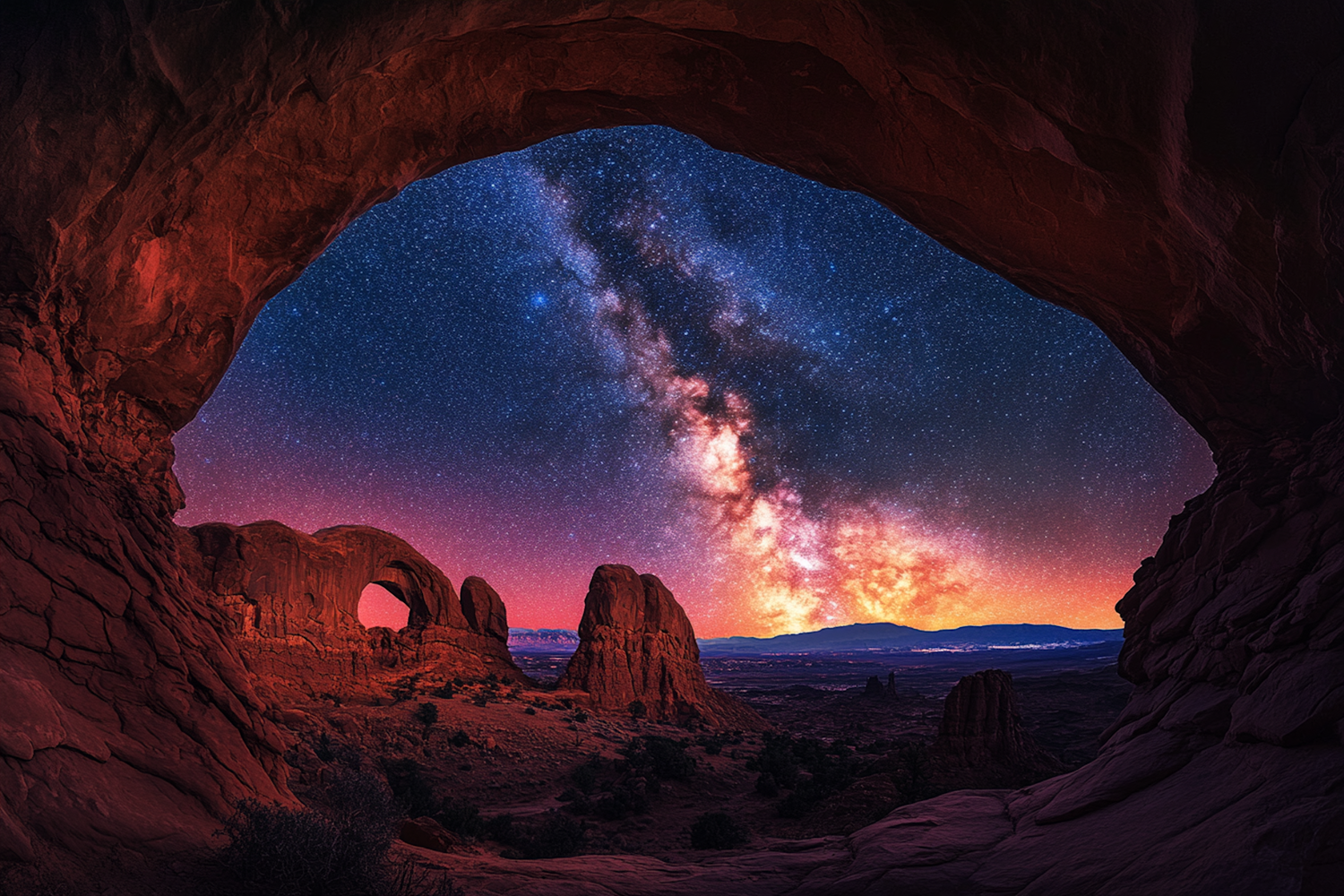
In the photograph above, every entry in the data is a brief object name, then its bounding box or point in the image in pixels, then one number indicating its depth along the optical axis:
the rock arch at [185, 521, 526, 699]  25.16
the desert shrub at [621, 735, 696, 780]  19.22
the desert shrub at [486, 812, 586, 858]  11.98
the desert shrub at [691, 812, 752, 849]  13.40
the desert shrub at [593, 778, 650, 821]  15.86
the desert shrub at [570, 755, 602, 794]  18.16
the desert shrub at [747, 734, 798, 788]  19.41
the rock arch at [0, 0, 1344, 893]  4.14
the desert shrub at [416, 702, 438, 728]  21.25
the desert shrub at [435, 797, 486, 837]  12.53
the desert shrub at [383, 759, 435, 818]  14.45
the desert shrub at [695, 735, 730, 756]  23.92
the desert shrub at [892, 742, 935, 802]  14.91
